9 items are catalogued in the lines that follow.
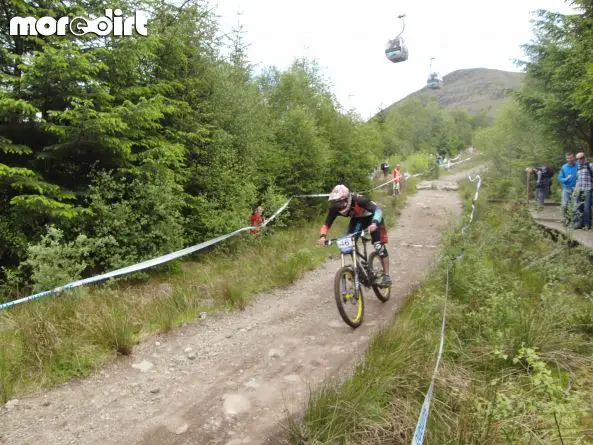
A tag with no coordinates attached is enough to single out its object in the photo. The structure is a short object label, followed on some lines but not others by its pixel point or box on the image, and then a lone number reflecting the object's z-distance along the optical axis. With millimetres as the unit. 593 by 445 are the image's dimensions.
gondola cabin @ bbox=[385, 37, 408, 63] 28641
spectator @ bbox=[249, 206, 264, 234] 10797
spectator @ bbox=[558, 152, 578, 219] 10203
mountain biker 6027
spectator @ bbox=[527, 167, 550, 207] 13570
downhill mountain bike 5383
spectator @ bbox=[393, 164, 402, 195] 20828
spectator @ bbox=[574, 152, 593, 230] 8984
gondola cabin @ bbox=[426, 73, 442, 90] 47469
